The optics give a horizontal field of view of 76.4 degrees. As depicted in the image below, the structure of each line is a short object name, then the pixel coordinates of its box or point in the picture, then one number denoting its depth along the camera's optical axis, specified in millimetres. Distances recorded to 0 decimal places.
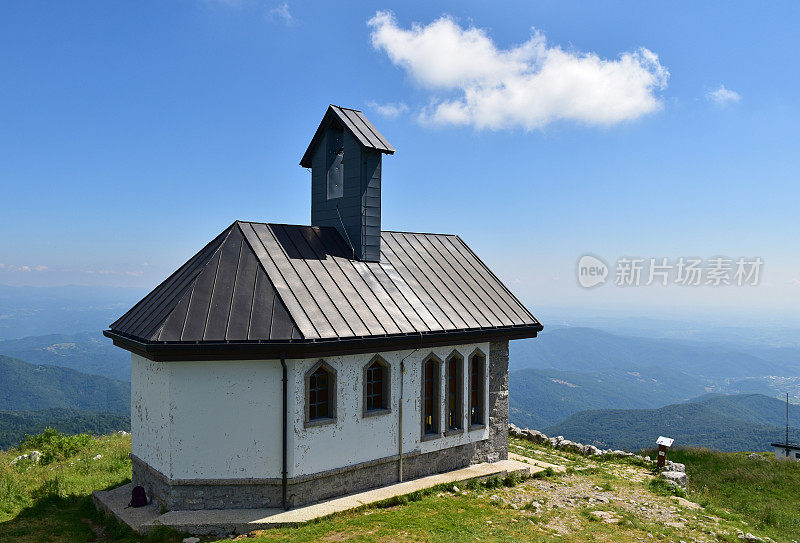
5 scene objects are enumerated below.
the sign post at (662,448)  17125
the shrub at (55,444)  18234
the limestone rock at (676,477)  15806
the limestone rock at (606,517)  11975
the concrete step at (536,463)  15964
